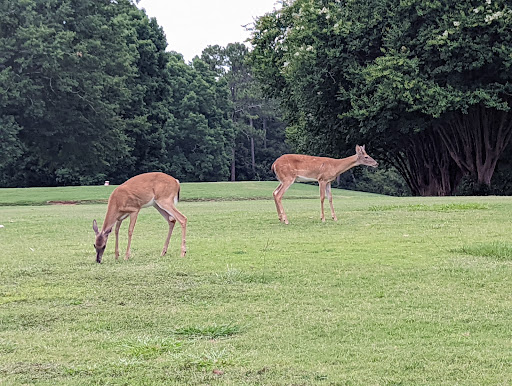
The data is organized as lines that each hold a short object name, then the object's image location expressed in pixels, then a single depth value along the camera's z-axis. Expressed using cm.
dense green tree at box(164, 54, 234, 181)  7506
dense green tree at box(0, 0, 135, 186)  4119
